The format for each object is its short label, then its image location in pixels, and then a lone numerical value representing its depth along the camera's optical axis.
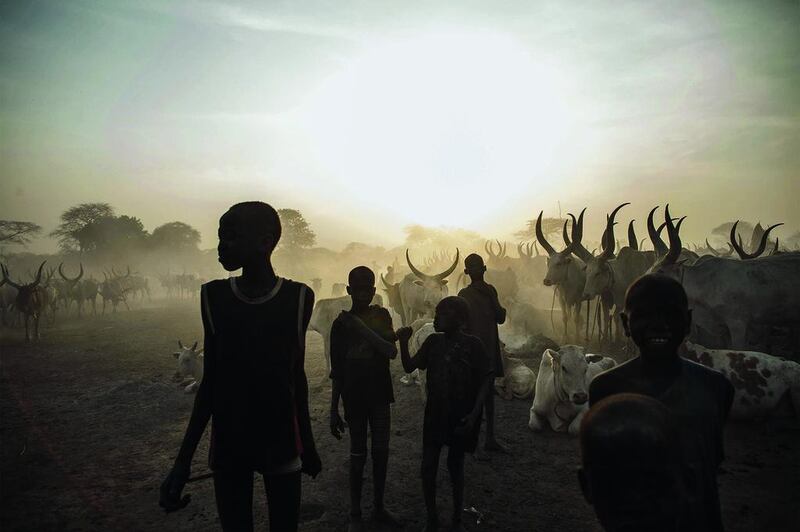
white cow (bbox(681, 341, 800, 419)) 5.69
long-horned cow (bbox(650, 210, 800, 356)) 7.76
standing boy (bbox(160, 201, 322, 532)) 2.17
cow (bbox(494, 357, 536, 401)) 7.91
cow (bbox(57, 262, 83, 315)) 26.19
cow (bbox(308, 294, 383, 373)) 10.59
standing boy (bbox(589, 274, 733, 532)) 1.84
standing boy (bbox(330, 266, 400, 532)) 3.80
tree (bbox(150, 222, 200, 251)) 60.28
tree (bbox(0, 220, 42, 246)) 41.72
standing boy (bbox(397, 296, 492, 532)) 3.42
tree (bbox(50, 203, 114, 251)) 48.50
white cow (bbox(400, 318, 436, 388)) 7.74
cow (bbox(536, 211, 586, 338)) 12.10
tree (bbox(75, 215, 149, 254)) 49.28
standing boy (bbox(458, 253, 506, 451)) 5.46
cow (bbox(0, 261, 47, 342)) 15.95
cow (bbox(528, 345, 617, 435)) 5.71
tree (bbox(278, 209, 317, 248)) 54.91
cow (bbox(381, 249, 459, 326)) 12.13
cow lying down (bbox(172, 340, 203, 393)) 9.00
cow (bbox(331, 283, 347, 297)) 31.85
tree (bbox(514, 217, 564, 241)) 46.66
